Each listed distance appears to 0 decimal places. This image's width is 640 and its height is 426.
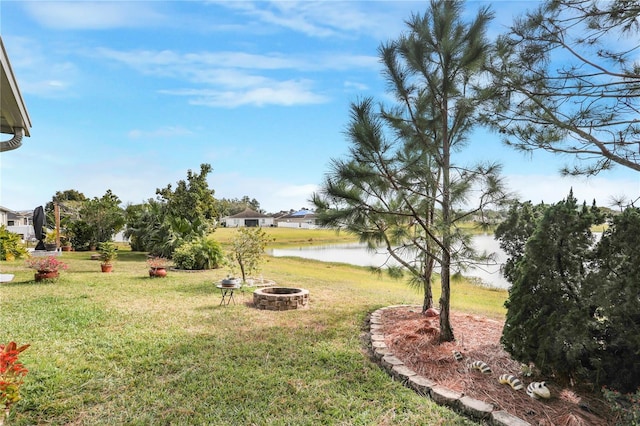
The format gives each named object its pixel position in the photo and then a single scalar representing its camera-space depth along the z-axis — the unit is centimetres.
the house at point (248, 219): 6009
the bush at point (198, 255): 1235
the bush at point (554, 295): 321
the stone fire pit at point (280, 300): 693
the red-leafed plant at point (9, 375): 260
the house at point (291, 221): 5338
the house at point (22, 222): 2575
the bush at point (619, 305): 290
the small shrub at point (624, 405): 251
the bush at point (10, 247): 1252
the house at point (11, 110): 264
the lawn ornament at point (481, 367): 379
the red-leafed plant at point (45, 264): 912
